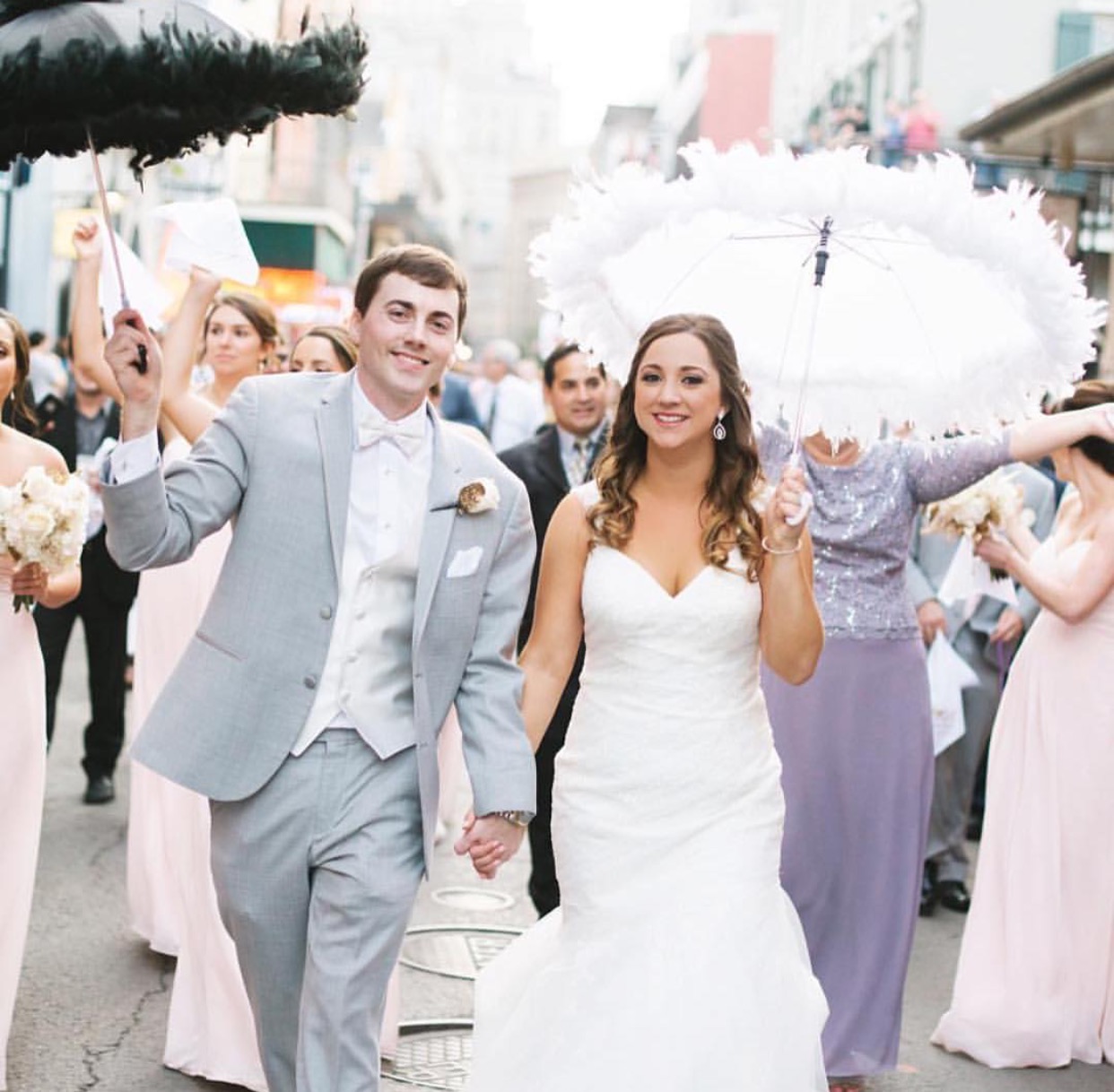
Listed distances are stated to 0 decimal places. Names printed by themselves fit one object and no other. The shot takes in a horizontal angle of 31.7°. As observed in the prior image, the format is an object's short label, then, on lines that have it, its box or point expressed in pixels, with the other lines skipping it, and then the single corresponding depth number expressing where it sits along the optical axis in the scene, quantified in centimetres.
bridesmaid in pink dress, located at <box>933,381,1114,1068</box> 665
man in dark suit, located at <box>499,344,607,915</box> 714
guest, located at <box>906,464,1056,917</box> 891
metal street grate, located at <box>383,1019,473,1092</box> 597
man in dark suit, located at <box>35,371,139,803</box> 999
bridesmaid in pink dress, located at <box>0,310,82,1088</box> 567
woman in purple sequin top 618
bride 465
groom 438
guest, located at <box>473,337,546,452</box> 1648
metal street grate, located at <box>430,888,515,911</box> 837
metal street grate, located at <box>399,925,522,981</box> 732
